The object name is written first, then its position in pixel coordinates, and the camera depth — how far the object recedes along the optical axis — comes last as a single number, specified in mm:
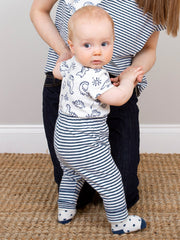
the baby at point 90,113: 1190
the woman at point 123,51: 1370
